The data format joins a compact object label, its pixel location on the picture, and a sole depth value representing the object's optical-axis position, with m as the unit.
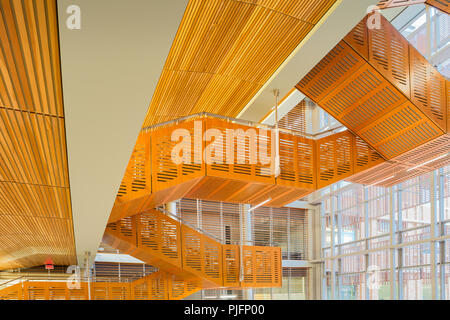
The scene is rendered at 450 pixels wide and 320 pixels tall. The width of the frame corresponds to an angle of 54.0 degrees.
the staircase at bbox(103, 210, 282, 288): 13.20
